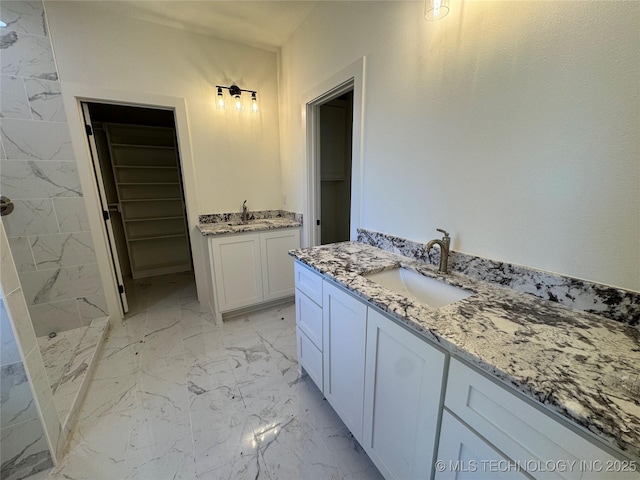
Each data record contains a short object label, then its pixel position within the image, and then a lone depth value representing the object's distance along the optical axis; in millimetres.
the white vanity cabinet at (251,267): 2348
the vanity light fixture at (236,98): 2467
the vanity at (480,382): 498
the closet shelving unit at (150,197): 3402
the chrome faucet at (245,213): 2758
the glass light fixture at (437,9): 1098
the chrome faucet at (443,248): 1188
